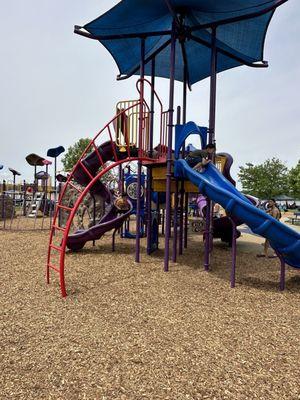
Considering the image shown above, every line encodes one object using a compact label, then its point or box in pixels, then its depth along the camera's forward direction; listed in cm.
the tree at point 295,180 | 3606
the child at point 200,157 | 670
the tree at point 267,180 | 4869
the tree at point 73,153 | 4381
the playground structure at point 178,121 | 569
